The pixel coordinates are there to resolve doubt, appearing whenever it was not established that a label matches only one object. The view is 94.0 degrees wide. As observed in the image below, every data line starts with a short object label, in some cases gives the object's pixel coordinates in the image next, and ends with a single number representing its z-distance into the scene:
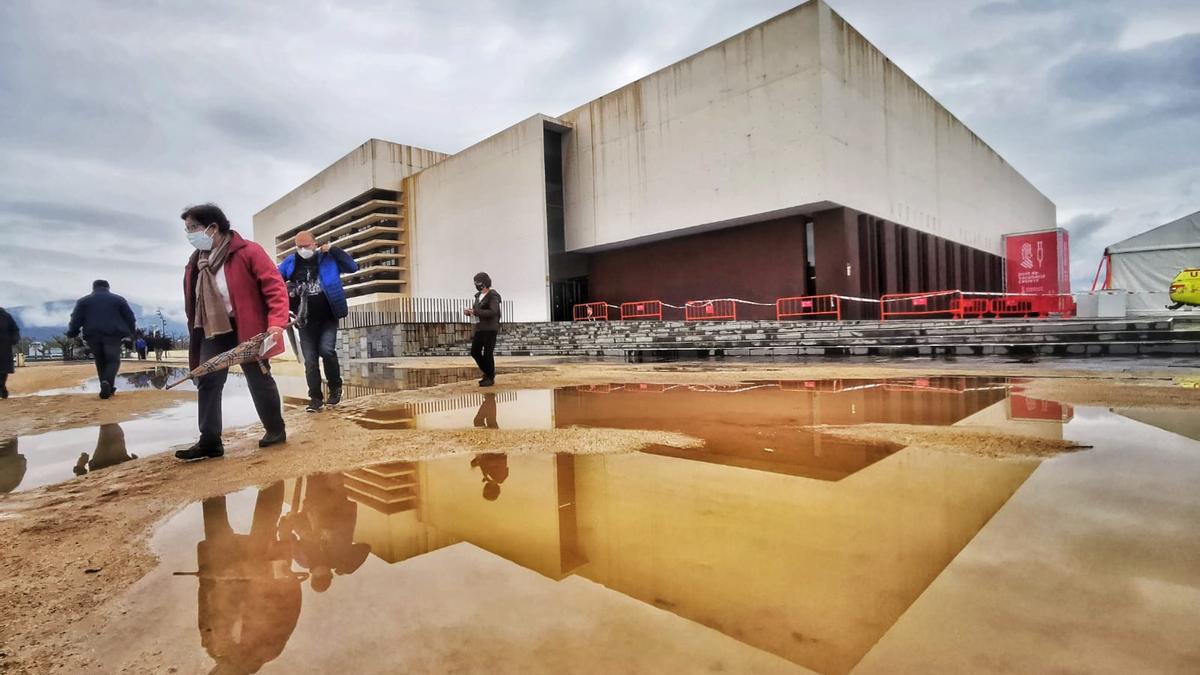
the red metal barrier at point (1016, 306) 23.42
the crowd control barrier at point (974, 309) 22.35
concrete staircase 9.22
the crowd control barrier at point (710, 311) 21.72
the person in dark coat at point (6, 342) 8.95
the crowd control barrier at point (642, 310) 24.33
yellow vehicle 14.68
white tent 21.50
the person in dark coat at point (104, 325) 8.00
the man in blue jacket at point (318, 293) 5.93
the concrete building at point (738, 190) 18.89
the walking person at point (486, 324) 7.44
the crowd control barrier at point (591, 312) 26.17
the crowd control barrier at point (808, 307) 19.39
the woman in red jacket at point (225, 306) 3.93
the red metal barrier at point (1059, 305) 22.70
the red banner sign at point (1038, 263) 26.27
